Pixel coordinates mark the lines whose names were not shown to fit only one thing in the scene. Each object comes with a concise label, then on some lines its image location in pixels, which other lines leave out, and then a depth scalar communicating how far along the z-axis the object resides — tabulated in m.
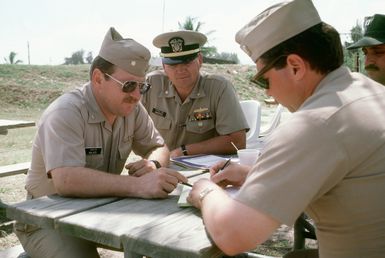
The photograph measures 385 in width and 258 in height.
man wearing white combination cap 3.60
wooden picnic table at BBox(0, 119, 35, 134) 5.48
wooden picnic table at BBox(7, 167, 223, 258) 1.47
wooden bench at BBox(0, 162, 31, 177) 5.11
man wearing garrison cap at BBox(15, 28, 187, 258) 2.06
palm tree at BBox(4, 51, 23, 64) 50.14
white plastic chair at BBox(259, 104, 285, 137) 5.82
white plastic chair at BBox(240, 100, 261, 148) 5.03
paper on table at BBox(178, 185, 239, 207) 1.87
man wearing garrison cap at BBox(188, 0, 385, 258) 1.32
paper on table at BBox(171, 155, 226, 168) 2.79
